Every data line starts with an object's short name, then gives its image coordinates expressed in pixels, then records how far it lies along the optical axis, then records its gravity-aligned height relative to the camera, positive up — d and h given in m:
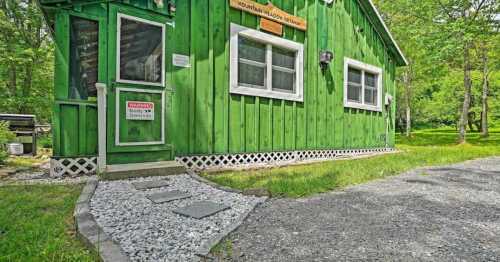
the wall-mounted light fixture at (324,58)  7.14 +1.89
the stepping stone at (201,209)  2.57 -0.79
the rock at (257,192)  3.30 -0.77
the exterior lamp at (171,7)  4.81 +2.14
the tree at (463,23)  11.76 +4.78
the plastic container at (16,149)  6.68 -0.52
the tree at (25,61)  12.77 +3.24
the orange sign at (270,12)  5.69 +2.62
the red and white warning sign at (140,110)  4.42 +0.30
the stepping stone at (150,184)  3.48 -0.73
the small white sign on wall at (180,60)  4.88 +1.24
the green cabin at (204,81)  4.15 +0.93
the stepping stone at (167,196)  2.97 -0.77
